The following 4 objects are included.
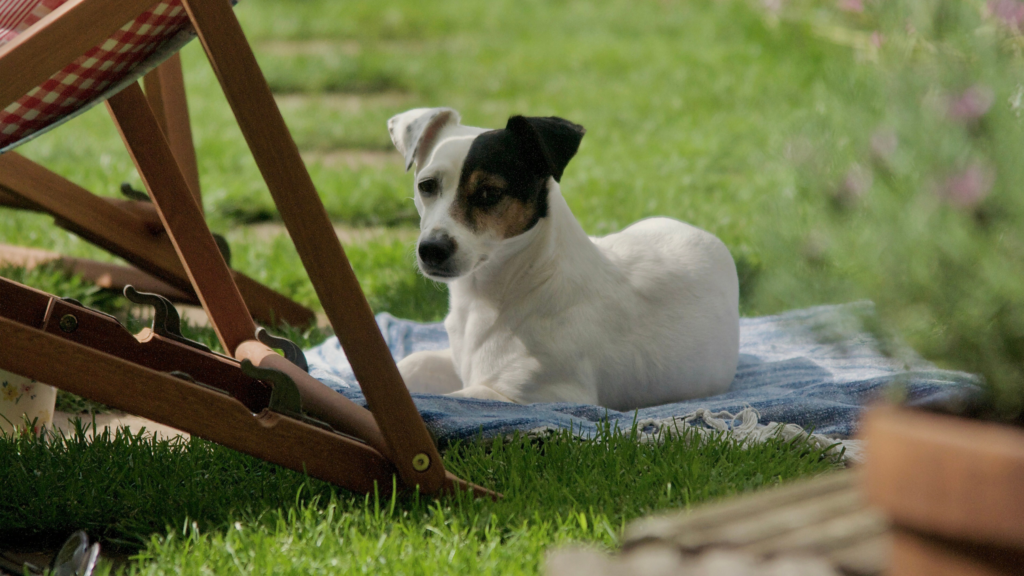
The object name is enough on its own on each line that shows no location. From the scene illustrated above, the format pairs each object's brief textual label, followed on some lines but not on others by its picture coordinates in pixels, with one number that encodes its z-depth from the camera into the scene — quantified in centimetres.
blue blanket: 525
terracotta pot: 318
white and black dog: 536
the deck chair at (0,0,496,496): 498
